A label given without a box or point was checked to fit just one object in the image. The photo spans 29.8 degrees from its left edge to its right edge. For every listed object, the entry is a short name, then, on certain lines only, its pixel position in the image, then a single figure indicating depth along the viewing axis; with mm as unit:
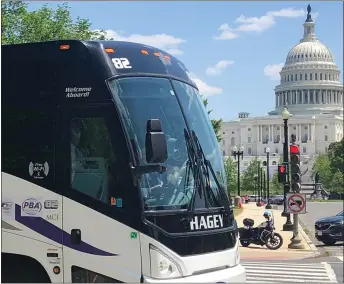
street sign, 21844
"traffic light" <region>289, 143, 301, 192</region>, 22141
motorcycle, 22453
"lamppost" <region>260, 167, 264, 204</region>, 99812
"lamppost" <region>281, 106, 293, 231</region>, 28483
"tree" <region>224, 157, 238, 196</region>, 83462
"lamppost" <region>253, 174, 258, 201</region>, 109375
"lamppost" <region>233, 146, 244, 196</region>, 62500
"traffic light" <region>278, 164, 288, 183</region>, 25719
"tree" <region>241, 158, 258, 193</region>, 119162
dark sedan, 24088
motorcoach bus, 7531
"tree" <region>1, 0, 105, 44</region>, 24047
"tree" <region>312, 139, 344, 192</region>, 119500
